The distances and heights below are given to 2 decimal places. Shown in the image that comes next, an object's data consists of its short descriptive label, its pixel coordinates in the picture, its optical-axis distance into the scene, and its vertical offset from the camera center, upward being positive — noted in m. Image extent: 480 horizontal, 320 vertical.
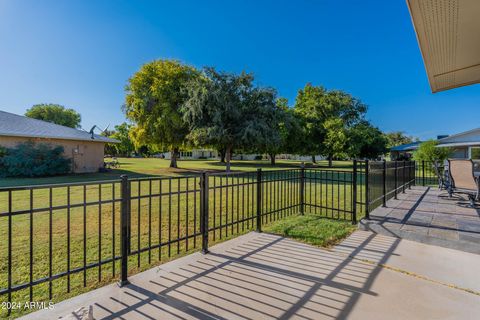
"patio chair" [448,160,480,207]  5.15 -0.41
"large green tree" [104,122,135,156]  49.57 +4.24
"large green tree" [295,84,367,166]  26.77 +5.73
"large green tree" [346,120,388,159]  26.06 +2.44
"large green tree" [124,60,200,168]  18.06 +4.63
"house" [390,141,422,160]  24.87 +1.27
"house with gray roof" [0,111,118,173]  14.17 +1.43
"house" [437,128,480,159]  17.43 +1.54
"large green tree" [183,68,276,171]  16.08 +3.42
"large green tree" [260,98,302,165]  17.02 +2.86
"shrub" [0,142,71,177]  13.41 -0.04
